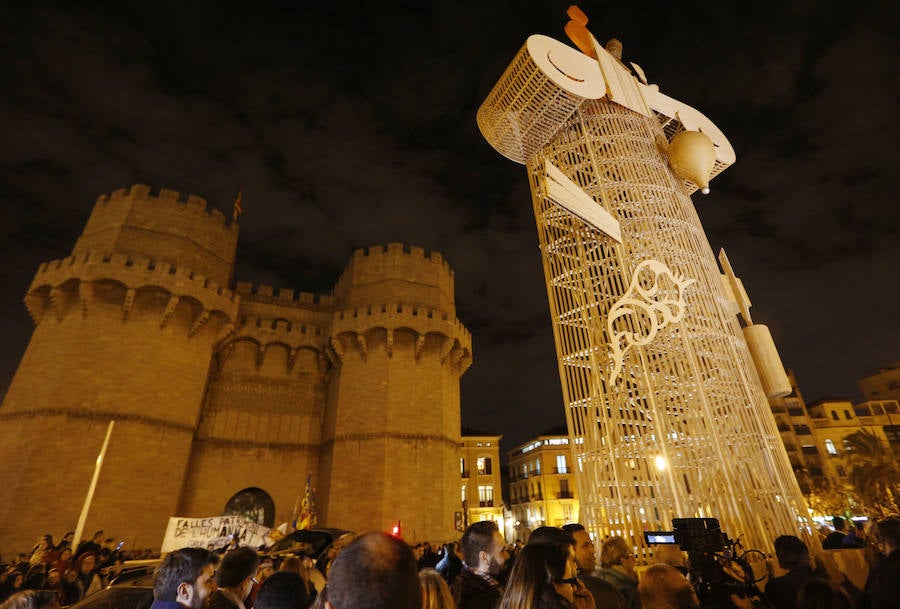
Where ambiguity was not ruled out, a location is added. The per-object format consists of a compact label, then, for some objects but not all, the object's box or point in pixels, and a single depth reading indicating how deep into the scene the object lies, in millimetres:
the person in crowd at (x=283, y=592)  2836
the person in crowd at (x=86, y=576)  6952
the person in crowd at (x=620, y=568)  3938
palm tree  18453
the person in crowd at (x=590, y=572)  3215
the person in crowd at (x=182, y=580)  2863
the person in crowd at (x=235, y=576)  3307
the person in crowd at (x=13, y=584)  6273
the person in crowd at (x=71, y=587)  6574
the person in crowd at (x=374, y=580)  1412
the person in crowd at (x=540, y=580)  2133
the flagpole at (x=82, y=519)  9664
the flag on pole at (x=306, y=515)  15453
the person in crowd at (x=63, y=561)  7128
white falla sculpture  7898
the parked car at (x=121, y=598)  4480
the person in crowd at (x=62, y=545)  8798
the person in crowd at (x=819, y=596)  2504
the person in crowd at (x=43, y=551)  7711
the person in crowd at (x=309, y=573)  4105
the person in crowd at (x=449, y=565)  4591
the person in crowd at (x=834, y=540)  6820
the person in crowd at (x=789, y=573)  3610
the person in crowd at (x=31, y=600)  2867
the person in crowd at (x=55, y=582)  6285
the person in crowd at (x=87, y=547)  9468
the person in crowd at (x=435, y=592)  2086
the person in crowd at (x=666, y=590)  2867
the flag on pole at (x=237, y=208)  22275
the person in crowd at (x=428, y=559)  10235
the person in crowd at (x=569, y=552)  2526
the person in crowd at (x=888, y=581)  2833
